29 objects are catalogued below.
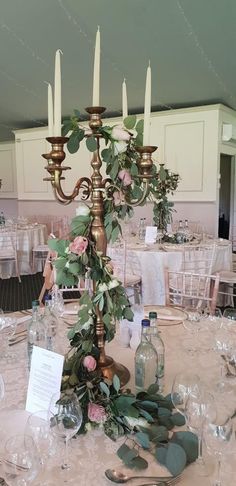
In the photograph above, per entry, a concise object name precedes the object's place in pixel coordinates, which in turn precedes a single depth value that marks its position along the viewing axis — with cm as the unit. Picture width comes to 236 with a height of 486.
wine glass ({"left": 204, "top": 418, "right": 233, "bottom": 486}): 90
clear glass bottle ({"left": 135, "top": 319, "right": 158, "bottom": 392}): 119
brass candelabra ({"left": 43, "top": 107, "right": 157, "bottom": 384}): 103
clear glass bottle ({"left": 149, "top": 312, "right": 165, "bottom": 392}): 123
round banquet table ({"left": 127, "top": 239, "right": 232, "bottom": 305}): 395
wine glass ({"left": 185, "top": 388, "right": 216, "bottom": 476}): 95
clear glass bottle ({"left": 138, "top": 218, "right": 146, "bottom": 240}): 494
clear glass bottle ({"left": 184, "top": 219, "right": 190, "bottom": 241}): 453
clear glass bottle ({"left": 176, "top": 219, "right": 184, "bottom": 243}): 442
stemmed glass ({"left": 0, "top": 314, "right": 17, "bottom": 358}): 151
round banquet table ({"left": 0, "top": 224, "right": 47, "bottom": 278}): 615
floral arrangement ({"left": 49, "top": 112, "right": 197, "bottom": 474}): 99
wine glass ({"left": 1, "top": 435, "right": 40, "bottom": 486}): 83
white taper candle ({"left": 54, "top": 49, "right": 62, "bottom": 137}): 94
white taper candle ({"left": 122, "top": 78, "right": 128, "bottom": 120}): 126
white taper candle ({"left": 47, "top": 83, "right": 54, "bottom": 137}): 103
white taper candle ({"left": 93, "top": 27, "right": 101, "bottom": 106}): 98
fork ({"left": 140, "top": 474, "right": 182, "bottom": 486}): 83
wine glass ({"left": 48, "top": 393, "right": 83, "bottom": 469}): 94
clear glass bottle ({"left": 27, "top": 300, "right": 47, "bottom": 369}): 143
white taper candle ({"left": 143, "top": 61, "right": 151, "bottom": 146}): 105
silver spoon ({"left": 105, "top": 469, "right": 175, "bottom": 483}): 84
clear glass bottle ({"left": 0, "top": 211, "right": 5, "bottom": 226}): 655
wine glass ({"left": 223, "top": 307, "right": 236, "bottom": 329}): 179
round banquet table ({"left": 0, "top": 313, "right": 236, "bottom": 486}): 86
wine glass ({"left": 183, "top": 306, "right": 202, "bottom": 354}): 154
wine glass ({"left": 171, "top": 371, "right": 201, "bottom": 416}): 108
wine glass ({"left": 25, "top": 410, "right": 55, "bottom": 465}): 92
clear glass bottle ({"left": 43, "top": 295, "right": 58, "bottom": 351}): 144
